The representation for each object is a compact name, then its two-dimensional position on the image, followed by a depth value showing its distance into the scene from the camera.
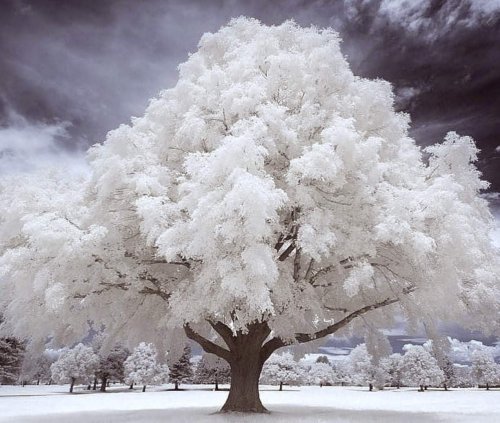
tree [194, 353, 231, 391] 76.14
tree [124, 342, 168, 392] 72.44
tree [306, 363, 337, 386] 156.00
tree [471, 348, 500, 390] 119.19
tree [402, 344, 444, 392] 86.38
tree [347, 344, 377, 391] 116.24
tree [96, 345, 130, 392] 64.50
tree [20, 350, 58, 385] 129.12
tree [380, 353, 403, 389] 96.69
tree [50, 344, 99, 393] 67.75
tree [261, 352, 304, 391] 86.56
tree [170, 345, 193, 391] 71.94
